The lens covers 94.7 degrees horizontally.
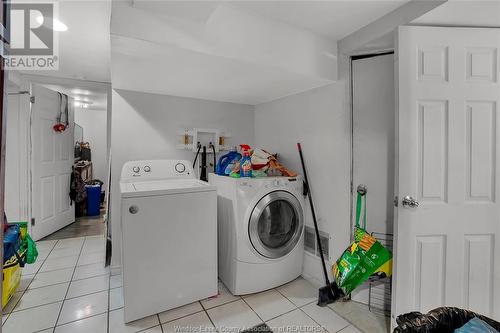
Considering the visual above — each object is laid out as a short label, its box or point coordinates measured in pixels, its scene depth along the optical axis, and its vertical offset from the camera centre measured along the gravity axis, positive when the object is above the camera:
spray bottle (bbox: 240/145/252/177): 2.09 -0.01
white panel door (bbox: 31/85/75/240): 3.08 -0.04
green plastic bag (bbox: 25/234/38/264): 2.02 -0.79
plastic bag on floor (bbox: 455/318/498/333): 0.97 -0.69
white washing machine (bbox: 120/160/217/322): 1.64 -0.62
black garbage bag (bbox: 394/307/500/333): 1.00 -0.70
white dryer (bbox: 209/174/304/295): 1.96 -0.61
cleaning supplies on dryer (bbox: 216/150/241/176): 2.35 +0.03
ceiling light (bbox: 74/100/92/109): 4.68 +1.25
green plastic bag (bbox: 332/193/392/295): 1.63 -0.69
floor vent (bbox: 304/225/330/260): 2.13 -0.75
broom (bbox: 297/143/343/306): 1.90 -1.07
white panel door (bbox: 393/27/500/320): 1.43 -0.01
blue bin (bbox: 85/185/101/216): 4.26 -0.66
